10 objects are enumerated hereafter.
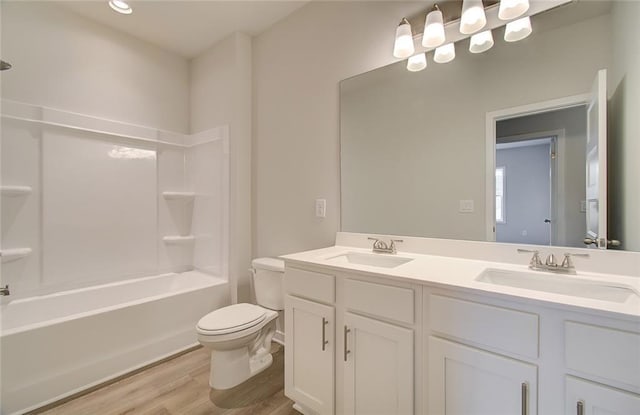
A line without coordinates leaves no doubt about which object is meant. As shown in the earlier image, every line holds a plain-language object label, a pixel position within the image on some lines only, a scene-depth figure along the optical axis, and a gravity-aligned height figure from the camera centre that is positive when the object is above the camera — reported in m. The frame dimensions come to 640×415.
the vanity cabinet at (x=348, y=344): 1.12 -0.64
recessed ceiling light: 2.08 +1.55
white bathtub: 1.56 -0.85
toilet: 1.67 -0.80
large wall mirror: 1.11 +0.35
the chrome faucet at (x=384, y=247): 1.63 -0.25
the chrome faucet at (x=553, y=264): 1.14 -0.25
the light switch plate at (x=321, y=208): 2.05 -0.02
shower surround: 1.73 -0.30
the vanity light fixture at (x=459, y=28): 1.29 +0.91
